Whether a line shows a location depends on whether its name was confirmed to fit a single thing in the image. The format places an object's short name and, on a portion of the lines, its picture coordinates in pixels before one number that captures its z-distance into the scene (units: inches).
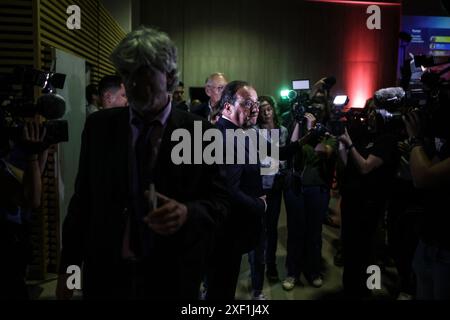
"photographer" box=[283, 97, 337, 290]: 126.0
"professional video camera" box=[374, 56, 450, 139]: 58.7
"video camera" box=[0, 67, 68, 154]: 62.6
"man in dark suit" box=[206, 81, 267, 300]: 80.4
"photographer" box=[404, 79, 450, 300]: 57.7
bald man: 145.5
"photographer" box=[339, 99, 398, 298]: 101.6
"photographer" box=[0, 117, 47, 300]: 58.2
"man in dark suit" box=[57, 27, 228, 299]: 46.9
